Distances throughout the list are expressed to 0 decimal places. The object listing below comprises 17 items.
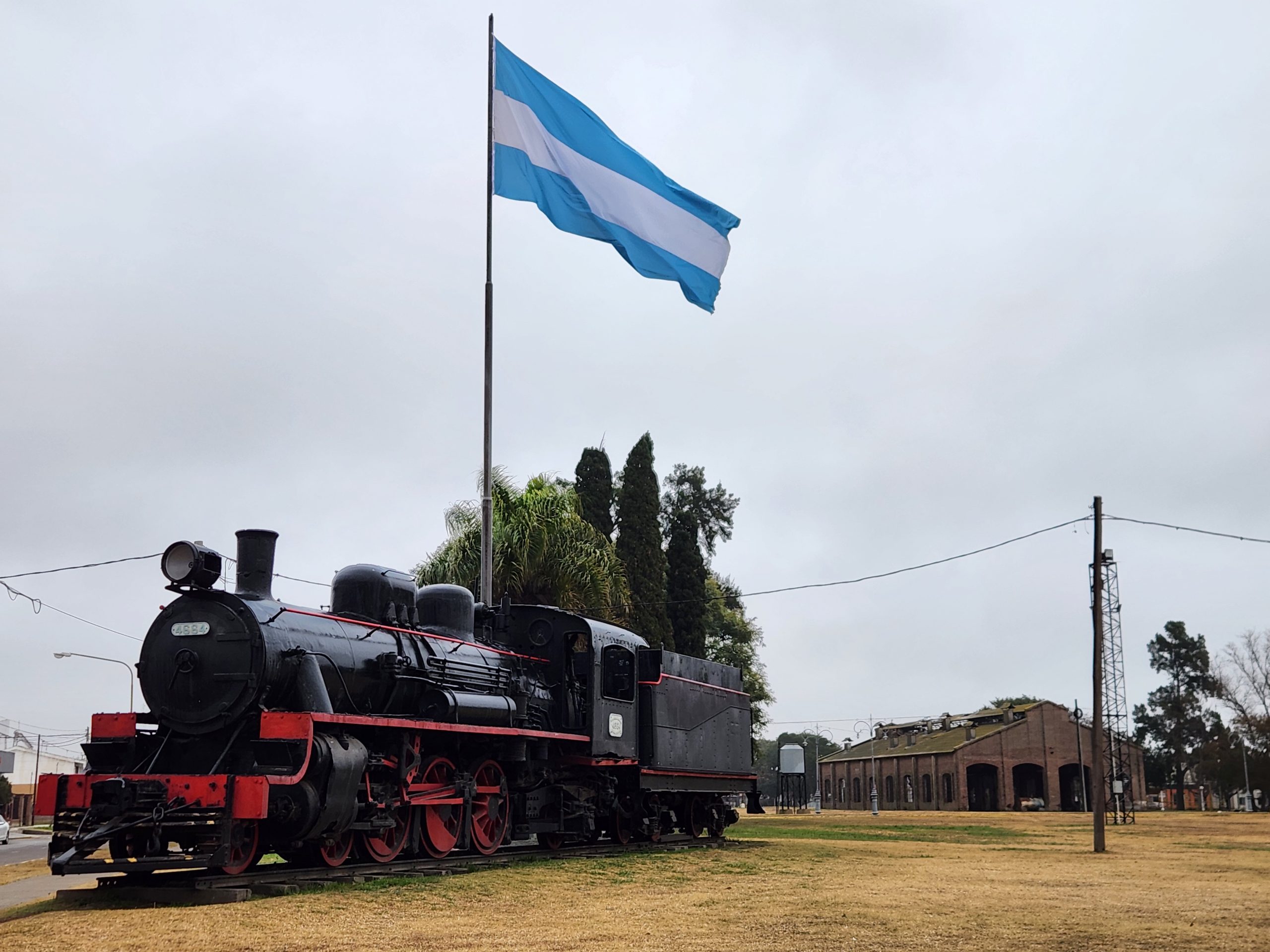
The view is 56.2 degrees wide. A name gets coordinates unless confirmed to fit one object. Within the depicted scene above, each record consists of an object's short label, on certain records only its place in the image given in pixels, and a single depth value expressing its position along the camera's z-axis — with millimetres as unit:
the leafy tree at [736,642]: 51375
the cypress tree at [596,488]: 39500
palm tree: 26750
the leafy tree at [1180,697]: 88000
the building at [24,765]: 58219
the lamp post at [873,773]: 69062
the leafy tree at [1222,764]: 73312
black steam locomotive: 11328
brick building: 67688
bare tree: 70438
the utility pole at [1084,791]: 62594
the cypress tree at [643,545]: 38000
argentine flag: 19297
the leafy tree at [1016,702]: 85162
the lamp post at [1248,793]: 68000
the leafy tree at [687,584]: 40688
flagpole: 18188
